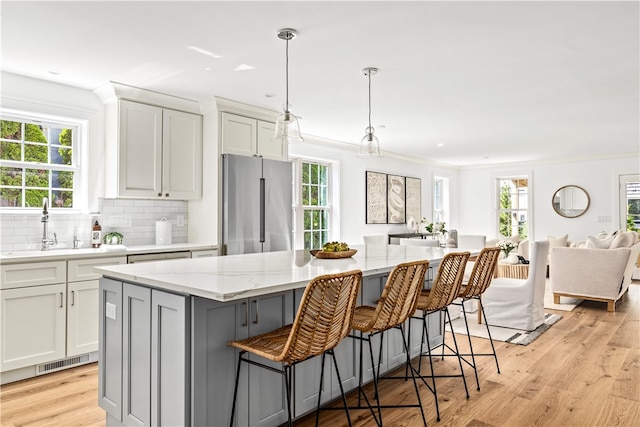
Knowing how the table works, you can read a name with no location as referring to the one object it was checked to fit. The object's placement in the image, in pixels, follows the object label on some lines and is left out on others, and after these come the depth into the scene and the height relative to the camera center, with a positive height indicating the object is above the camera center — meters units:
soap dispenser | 4.02 -0.17
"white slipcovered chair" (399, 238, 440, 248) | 5.64 -0.34
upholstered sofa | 5.23 -0.65
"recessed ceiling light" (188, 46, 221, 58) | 3.13 +1.21
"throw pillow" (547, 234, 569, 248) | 7.84 -0.45
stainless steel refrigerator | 4.59 +0.14
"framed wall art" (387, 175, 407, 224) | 8.03 +0.32
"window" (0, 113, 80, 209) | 3.75 +0.50
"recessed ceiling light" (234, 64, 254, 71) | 3.49 +1.21
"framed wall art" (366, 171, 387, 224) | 7.57 +0.34
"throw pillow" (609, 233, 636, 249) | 5.50 -0.30
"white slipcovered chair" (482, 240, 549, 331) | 4.41 -0.85
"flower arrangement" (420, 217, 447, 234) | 8.26 -0.19
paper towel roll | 4.50 -0.16
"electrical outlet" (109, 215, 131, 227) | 4.28 -0.03
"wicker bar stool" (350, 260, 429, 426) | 2.21 -0.44
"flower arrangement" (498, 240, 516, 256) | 6.28 -0.43
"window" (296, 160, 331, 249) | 6.54 +0.19
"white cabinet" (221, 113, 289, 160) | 4.66 +0.87
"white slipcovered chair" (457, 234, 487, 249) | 6.03 -0.34
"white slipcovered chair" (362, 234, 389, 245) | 6.37 -0.32
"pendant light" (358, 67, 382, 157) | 3.56 +0.60
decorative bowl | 2.94 -0.25
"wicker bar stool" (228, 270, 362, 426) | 1.77 -0.46
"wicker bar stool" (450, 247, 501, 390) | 3.02 -0.40
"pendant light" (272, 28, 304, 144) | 2.86 +0.63
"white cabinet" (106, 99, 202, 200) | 4.06 +0.64
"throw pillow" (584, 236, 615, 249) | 5.57 -0.33
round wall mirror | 8.72 +0.32
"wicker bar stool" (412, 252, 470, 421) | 2.65 -0.42
